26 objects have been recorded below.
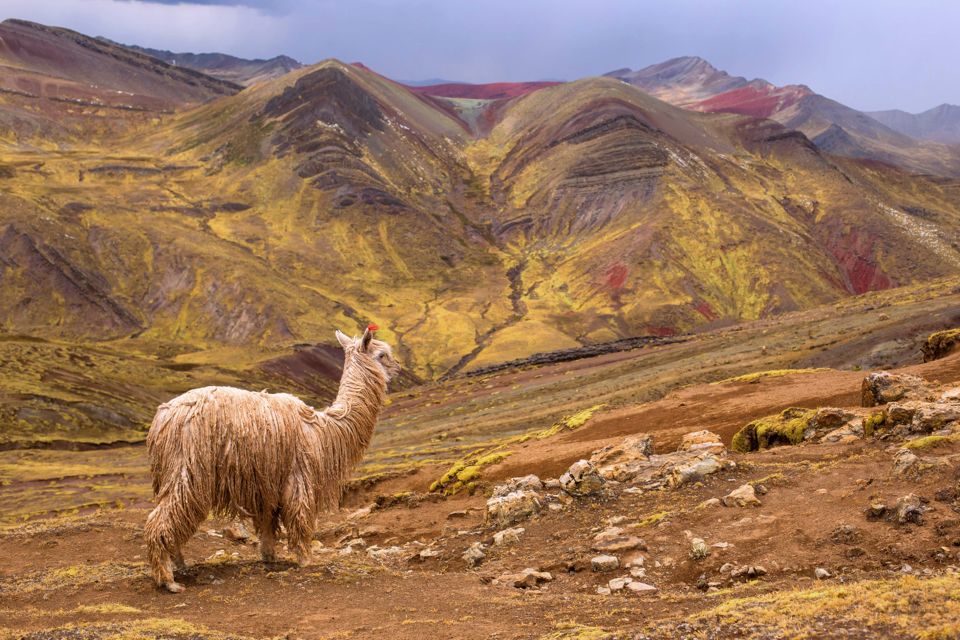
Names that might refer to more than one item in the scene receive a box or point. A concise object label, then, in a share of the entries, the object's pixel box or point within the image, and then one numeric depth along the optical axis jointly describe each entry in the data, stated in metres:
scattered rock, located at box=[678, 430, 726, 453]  21.19
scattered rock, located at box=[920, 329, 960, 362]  31.28
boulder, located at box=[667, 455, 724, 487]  18.05
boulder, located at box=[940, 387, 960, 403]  18.45
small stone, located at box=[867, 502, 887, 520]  13.45
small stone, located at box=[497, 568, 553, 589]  14.00
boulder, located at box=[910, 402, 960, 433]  17.22
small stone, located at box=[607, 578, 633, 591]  13.12
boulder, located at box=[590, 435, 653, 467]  21.64
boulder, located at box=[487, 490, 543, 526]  18.56
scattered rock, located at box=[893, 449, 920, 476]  14.87
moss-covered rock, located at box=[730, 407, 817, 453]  22.00
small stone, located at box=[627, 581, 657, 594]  12.81
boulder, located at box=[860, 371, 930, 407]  21.92
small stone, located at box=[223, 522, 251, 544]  19.48
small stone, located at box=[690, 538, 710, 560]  13.75
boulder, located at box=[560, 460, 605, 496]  18.84
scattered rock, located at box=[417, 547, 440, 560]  17.81
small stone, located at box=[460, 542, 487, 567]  16.45
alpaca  13.08
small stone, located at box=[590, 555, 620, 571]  14.13
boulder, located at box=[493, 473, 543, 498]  19.98
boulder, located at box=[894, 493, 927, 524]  12.86
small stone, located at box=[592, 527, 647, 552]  14.70
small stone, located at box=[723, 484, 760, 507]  15.59
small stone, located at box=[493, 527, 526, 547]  17.23
